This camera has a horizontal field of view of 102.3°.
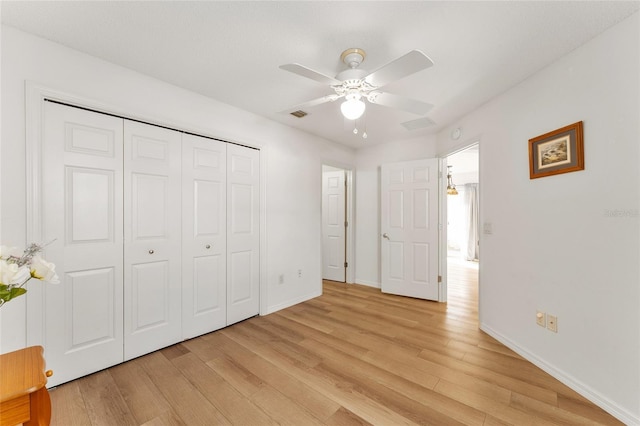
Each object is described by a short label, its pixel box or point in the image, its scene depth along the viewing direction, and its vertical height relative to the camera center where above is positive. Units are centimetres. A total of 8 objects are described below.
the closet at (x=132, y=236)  188 -21
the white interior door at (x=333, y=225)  480 -24
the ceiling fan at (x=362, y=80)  147 +85
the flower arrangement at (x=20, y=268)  97 -22
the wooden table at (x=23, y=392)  95 -67
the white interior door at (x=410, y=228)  375 -24
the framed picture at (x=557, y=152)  185 +47
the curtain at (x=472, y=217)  679 -13
